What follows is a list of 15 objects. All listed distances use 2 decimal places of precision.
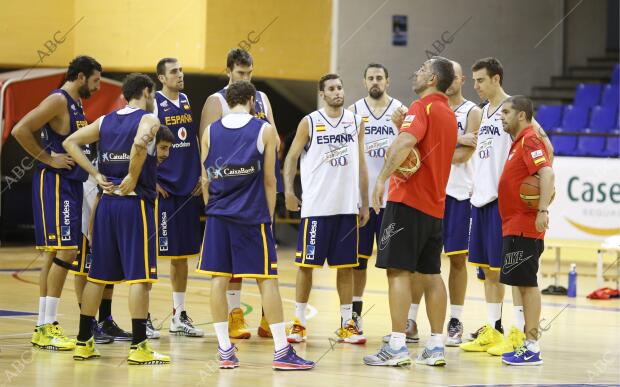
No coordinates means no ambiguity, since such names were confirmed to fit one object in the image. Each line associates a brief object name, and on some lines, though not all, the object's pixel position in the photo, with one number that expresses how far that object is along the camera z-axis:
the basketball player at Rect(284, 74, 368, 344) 17.62
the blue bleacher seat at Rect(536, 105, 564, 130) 38.94
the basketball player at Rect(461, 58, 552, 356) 17.61
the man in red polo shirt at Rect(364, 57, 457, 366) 15.49
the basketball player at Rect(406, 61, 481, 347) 18.30
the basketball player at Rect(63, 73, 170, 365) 15.28
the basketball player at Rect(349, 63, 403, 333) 18.59
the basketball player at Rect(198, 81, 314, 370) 15.15
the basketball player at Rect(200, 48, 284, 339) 17.94
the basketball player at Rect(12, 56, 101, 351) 16.77
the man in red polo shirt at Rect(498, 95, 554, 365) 15.84
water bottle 25.58
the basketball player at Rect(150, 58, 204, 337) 18.36
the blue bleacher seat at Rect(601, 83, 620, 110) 39.09
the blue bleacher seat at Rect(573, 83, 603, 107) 40.19
